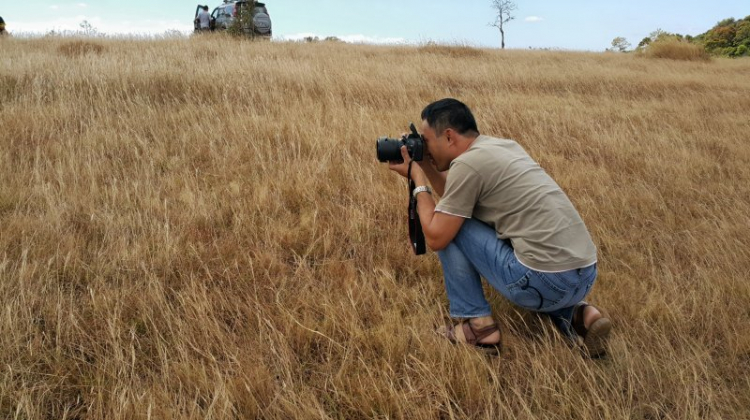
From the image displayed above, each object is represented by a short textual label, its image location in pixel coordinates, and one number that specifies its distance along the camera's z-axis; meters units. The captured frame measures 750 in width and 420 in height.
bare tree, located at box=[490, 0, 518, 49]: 35.50
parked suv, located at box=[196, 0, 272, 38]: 14.05
